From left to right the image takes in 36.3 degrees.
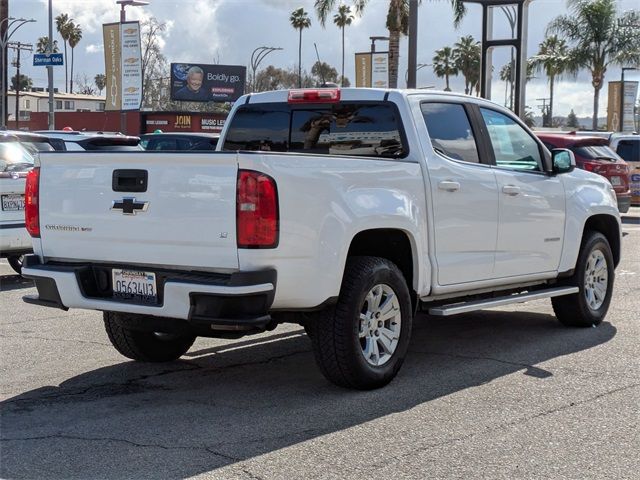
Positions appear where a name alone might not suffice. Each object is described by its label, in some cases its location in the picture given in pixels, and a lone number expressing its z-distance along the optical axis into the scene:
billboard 73.31
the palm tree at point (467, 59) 85.75
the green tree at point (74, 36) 105.88
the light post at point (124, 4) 38.41
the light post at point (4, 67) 30.07
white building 111.44
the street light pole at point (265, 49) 60.89
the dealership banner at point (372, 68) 36.47
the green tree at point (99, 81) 131.27
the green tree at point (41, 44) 111.94
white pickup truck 5.57
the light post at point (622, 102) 46.97
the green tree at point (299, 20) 89.44
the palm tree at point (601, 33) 44.53
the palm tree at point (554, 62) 47.84
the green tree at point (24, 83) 126.51
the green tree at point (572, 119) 123.25
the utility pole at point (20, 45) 59.41
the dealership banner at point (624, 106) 47.12
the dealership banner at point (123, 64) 37.19
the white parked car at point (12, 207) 10.97
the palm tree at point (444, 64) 90.81
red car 18.25
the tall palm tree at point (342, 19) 85.75
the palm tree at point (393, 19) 29.64
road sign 30.97
